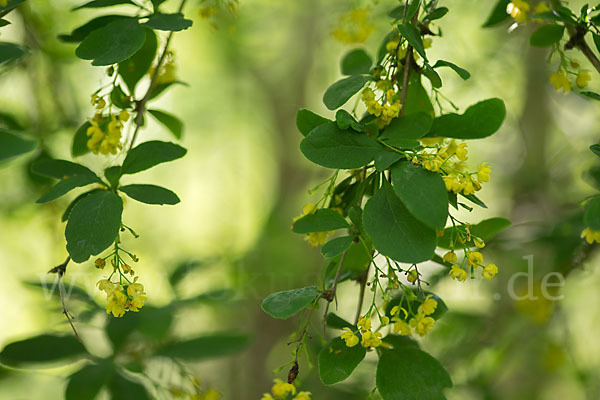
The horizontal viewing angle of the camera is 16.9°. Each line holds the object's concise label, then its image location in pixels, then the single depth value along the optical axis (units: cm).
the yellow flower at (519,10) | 77
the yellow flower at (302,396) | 75
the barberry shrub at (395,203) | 71
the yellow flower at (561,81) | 78
